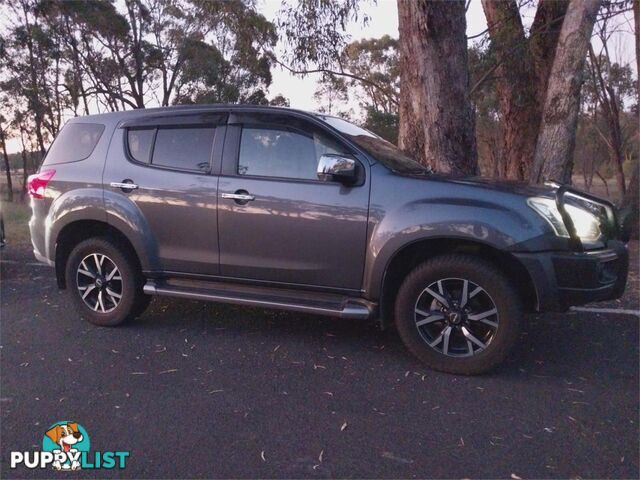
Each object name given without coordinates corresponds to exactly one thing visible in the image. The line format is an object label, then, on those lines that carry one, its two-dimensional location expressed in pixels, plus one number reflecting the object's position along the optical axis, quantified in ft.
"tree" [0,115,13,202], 87.92
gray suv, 13.58
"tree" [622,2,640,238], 44.37
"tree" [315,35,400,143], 86.07
